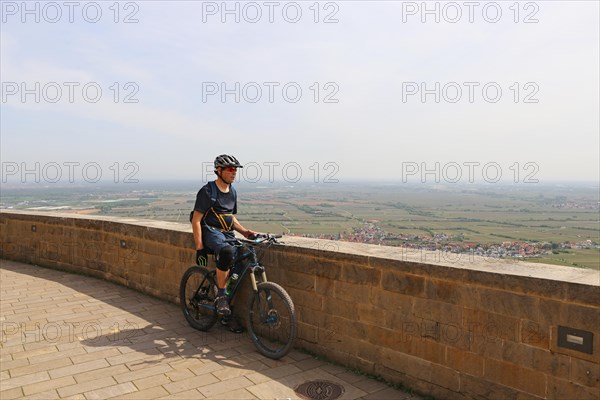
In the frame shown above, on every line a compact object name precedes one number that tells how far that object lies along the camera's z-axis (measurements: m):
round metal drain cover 3.52
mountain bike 4.29
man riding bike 4.68
